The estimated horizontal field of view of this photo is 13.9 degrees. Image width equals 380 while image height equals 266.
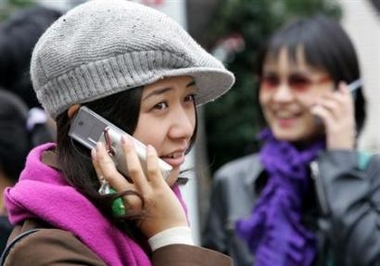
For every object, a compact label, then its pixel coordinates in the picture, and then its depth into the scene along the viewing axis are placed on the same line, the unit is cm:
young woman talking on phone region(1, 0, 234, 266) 295
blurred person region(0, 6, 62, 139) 592
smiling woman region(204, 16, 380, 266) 490
